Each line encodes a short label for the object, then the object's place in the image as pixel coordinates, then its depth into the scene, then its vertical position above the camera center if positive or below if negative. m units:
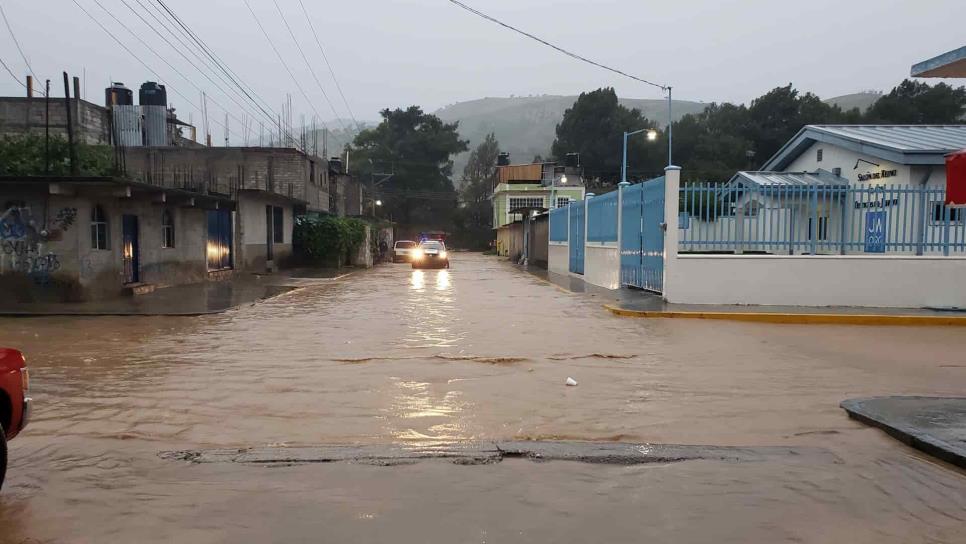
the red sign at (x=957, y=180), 7.11 +0.56
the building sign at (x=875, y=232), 14.80 +0.03
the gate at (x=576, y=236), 26.09 -0.12
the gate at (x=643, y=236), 16.23 -0.07
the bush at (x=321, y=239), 34.47 -0.33
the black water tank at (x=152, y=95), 41.06 +8.35
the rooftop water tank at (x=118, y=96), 40.41 +8.17
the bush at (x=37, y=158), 18.62 +2.15
